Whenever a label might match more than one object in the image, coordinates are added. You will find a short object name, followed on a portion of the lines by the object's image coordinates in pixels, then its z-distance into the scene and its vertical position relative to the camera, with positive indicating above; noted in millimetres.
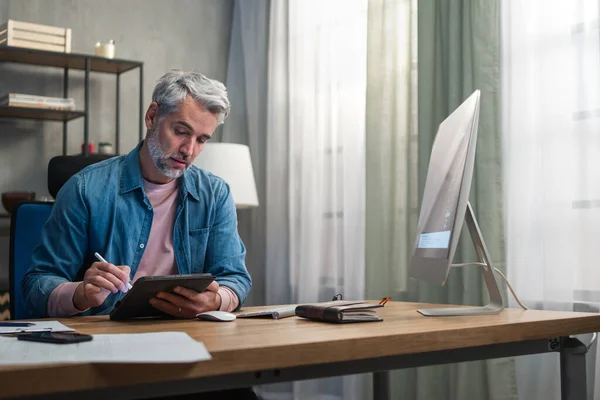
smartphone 917 -161
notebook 1235 -169
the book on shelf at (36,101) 3451 +590
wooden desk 777 -186
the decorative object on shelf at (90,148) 3730 +382
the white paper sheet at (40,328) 1075 -177
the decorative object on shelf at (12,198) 3531 +102
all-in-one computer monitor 1336 +24
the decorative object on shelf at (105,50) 3764 +909
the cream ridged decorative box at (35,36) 3477 +925
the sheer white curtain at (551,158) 2281 +216
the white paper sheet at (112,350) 782 -160
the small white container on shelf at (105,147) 3782 +389
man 1626 +15
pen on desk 1164 -180
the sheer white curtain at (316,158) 3379 +322
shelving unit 3535 +829
